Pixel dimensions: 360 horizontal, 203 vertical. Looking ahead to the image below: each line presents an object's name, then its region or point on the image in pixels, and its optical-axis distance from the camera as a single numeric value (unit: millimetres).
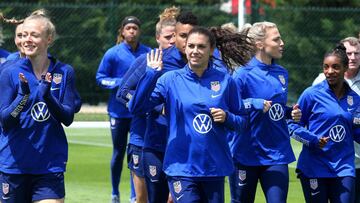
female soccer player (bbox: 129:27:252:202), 16500
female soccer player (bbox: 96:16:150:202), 27422
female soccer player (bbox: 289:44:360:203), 18844
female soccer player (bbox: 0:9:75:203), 16016
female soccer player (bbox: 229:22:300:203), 19156
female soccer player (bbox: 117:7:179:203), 19031
